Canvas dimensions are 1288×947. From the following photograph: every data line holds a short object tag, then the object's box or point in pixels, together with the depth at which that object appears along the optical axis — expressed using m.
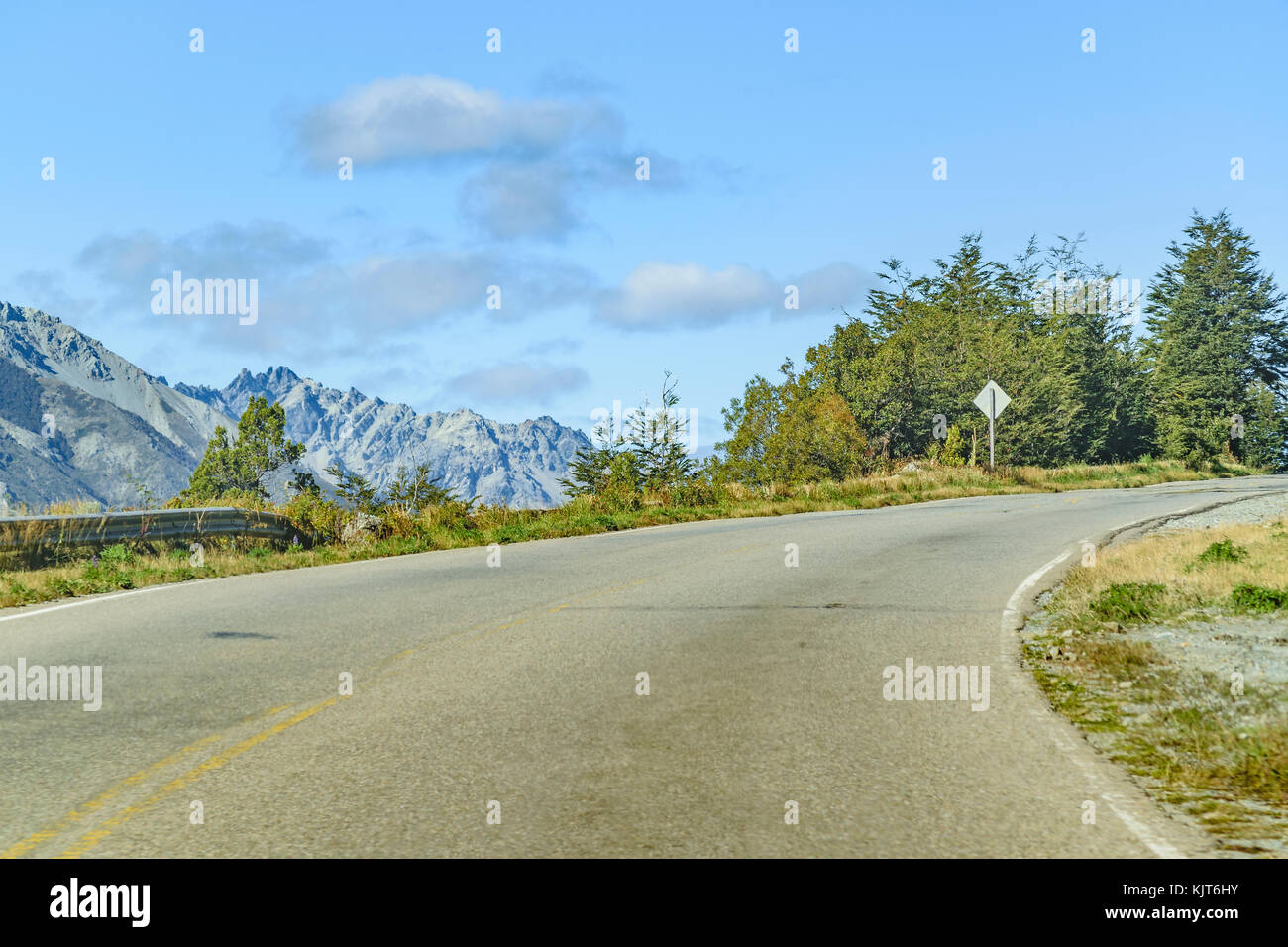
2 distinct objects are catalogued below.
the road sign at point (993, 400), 37.97
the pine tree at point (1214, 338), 65.44
